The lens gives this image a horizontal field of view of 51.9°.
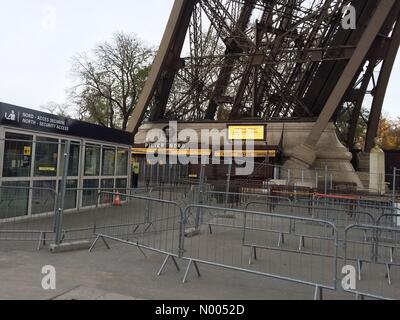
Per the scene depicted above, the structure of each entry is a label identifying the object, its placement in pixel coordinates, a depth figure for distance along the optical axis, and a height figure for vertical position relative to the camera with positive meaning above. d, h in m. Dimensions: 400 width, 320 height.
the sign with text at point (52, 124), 10.31 +1.67
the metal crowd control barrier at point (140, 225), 8.23 -0.96
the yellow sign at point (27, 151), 10.79 +0.76
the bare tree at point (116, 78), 38.00 +9.73
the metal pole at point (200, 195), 10.66 -0.26
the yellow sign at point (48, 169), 11.33 +0.33
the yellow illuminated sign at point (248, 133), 32.38 +4.28
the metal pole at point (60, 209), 7.57 -0.53
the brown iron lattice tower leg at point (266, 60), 31.64 +10.34
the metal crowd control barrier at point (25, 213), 8.65 -0.78
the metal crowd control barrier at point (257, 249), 6.52 -1.26
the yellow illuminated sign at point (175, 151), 32.62 +2.66
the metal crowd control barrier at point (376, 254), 6.13 -1.26
